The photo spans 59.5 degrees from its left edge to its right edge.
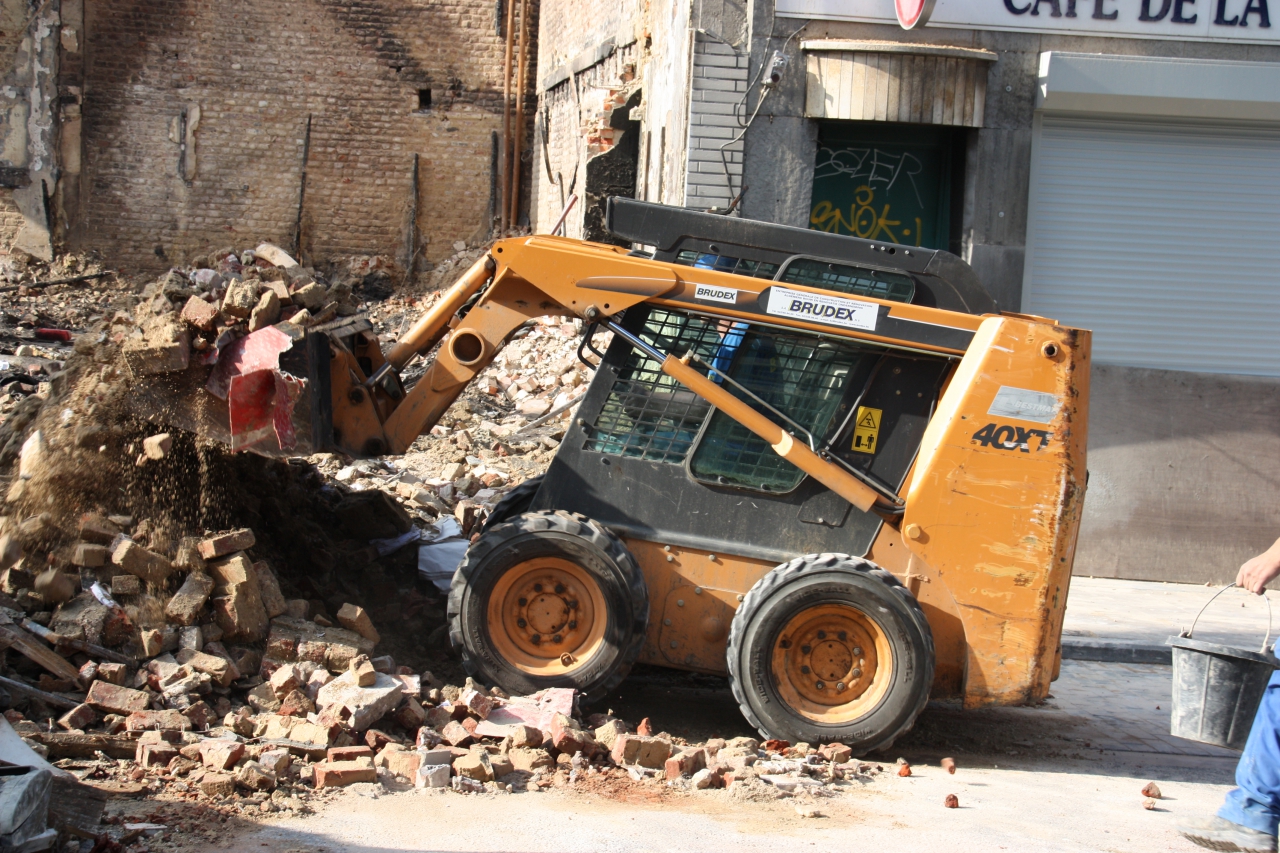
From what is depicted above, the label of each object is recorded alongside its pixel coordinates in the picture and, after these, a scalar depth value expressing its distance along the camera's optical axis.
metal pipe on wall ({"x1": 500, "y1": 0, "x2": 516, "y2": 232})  18.06
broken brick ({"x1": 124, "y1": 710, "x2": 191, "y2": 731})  4.41
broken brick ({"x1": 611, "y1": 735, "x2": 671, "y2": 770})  4.58
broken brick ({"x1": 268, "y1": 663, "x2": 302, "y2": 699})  4.78
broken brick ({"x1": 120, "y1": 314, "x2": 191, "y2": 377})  5.05
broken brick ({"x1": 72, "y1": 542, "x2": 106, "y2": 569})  5.12
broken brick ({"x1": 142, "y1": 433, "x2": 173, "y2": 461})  5.35
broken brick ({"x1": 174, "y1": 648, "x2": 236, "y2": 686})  4.82
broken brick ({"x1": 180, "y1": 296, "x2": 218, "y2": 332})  5.17
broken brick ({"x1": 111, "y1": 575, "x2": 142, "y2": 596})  5.08
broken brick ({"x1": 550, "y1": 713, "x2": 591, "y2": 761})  4.57
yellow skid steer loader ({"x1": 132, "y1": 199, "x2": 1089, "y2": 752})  4.98
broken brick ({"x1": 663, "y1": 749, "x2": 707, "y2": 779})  4.48
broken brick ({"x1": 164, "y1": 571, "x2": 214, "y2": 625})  4.99
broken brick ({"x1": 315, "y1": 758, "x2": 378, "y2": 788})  4.15
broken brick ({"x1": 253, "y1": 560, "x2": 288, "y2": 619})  5.29
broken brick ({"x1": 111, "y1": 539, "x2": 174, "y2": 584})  5.09
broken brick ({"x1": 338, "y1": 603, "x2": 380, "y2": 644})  5.34
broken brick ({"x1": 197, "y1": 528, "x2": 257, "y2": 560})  5.22
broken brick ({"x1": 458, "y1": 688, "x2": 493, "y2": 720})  4.79
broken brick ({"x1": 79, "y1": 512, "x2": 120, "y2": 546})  5.22
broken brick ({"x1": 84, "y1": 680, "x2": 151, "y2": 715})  4.53
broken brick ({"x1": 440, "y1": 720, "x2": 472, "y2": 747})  4.59
